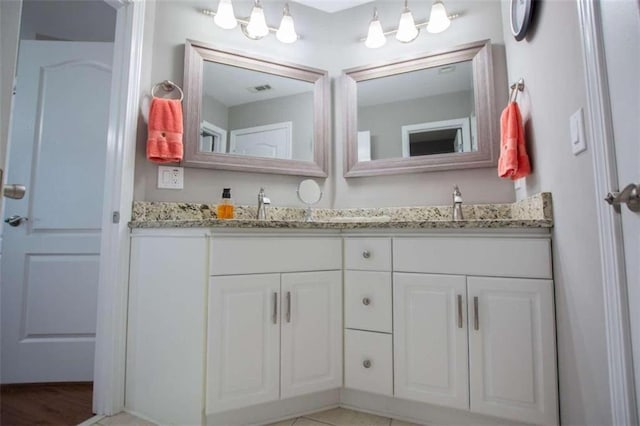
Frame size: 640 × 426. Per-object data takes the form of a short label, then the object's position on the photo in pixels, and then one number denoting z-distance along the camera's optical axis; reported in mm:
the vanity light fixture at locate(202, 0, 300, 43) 1817
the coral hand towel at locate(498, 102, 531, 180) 1370
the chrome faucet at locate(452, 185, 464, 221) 1663
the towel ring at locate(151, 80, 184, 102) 1661
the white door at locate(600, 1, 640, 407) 718
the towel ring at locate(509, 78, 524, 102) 1462
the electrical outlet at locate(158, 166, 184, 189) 1638
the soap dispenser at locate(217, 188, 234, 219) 1600
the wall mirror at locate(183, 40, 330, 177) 1750
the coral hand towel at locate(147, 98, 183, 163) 1552
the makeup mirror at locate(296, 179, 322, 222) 1892
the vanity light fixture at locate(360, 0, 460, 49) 1822
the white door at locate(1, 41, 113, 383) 1706
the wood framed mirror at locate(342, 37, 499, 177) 1743
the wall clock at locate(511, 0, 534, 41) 1277
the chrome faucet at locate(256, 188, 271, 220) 1766
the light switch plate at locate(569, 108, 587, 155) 929
